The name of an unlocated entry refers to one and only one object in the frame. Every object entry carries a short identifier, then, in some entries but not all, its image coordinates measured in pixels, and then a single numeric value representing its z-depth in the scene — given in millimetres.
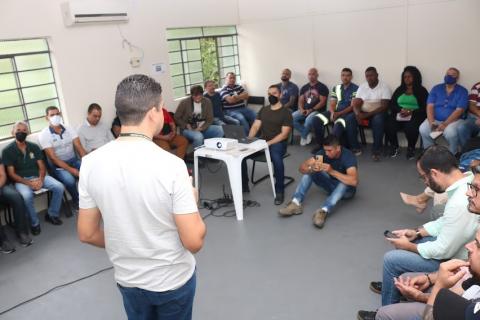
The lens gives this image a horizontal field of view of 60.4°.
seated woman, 5566
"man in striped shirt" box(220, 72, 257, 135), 7078
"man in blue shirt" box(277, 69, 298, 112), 6828
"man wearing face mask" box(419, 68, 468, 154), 5078
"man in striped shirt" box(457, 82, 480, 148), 5031
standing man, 1372
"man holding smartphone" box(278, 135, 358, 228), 3998
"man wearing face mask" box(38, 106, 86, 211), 4668
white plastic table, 4172
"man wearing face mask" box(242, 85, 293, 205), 4621
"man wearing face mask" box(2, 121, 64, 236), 4266
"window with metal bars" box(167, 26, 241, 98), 6805
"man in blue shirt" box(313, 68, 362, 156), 5992
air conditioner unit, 4863
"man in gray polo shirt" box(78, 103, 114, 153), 5059
